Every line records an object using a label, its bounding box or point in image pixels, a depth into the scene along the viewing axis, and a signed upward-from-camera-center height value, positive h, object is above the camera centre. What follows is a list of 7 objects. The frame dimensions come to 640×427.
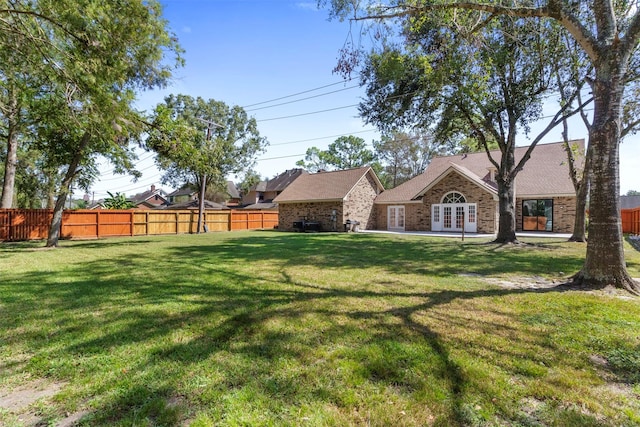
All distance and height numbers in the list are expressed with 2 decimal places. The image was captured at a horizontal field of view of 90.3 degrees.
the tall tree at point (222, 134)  29.44 +8.21
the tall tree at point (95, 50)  6.16 +3.46
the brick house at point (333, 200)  23.39 +1.10
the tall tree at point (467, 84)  9.70 +4.74
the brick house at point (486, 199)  19.58 +0.97
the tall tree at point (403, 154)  44.56 +8.64
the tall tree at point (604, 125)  5.62 +1.57
